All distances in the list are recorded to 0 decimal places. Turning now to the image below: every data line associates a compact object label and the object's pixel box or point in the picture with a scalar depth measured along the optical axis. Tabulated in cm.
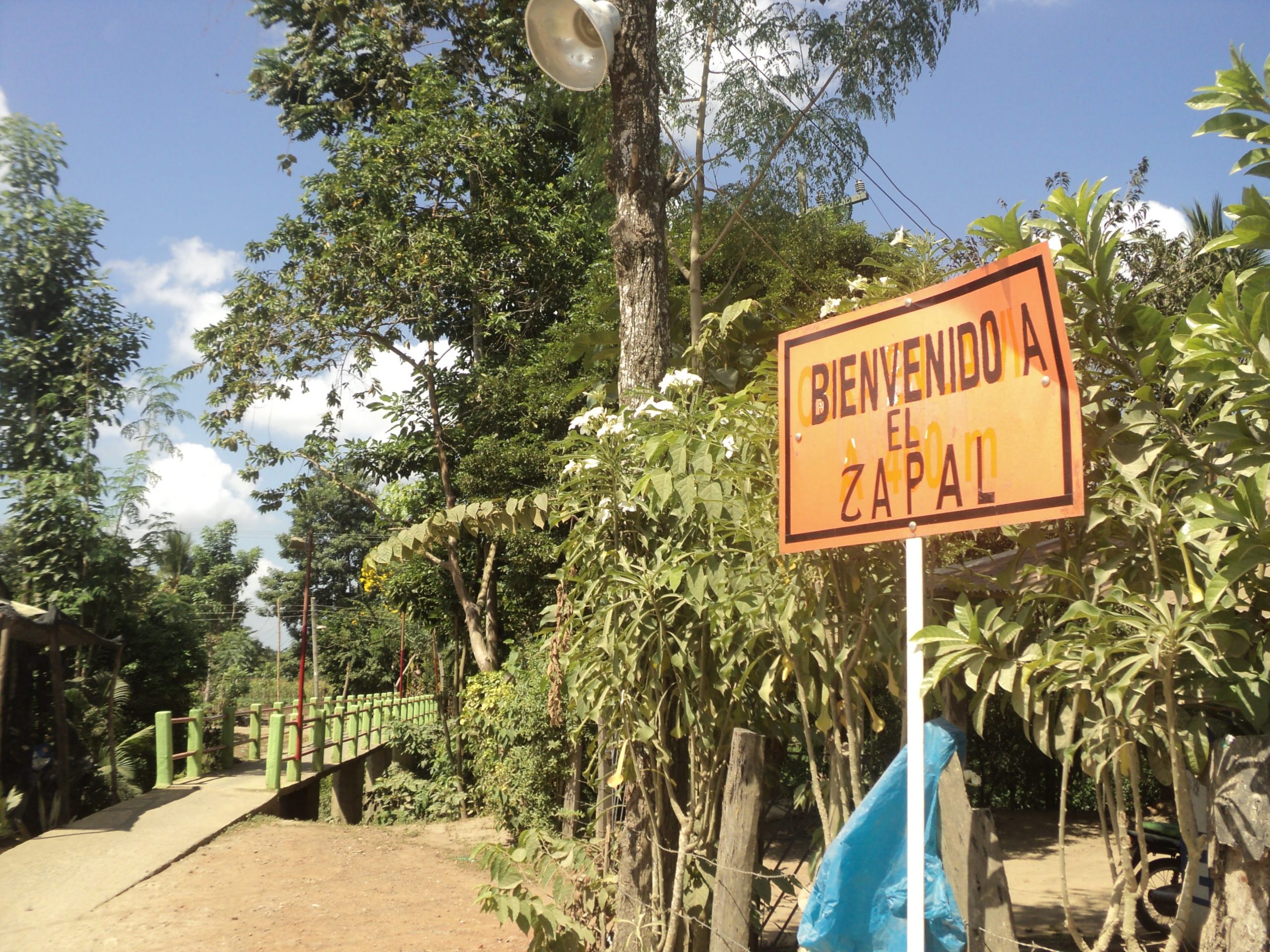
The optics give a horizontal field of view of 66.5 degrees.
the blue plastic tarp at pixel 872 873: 230
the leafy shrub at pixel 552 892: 371
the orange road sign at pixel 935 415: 204
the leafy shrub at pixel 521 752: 1033
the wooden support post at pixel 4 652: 923
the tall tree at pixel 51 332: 1378
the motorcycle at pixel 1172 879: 533
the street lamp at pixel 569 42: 392
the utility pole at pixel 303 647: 1320
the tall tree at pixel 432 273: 1306
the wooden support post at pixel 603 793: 386
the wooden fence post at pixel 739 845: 289
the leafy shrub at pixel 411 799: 1330
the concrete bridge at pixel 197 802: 764
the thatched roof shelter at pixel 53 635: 930
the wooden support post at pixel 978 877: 217
